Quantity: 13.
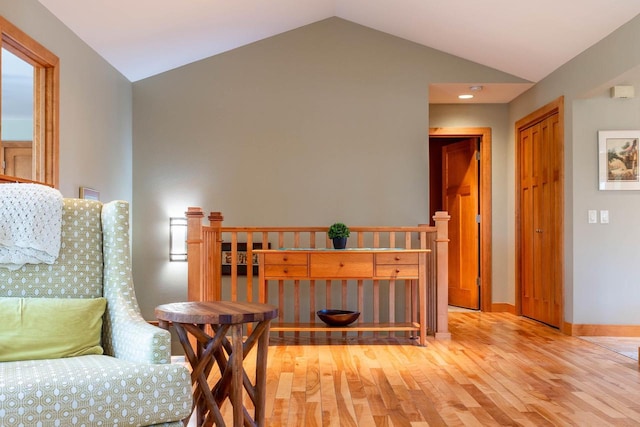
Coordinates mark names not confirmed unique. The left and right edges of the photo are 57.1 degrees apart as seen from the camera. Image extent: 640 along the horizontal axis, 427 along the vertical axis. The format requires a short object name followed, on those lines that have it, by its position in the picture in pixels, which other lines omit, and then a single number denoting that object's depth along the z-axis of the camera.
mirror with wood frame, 3.90
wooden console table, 4.64
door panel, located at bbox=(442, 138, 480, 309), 6.96
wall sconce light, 5.91
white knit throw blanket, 2.34
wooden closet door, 5.49
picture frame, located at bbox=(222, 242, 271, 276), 5.91
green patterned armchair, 1.85
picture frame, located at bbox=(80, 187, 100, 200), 4.62
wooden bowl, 4.82
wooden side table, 2.23
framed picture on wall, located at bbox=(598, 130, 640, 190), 5.12
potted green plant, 4.87
